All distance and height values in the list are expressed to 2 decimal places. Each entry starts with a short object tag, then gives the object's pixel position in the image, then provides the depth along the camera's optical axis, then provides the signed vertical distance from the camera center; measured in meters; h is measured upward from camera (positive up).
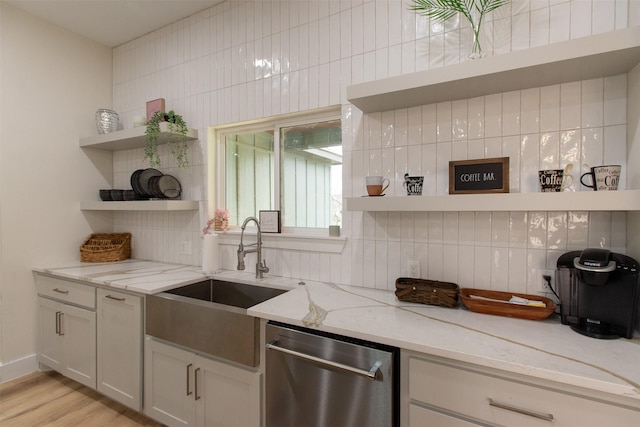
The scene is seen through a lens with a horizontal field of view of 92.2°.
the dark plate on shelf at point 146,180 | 2.54 +0.26
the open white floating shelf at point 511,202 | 1.07 +0.04
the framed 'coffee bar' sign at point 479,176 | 1.36 +0.16
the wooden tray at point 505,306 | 1.27 -0.41
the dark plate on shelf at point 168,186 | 2.48 +0.20
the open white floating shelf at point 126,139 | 2.33 +0.58
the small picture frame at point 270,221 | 2.15 -0.07
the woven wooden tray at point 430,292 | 1.42 -0.39
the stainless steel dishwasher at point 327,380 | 1.12 -0.67
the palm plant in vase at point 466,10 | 1.43 +0.99
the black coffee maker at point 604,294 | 1.10 -0.30
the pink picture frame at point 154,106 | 2.54 +0.87
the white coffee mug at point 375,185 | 1.57 +0.13
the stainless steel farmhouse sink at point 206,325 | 1.41 -0.57
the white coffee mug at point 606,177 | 1.16 +0.13
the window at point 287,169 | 2.08 +0.31
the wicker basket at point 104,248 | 2.62 -0.32
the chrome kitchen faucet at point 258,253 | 1.98 -0.28
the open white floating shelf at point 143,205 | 2.29 +0.05
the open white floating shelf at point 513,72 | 1.11 +0.57
